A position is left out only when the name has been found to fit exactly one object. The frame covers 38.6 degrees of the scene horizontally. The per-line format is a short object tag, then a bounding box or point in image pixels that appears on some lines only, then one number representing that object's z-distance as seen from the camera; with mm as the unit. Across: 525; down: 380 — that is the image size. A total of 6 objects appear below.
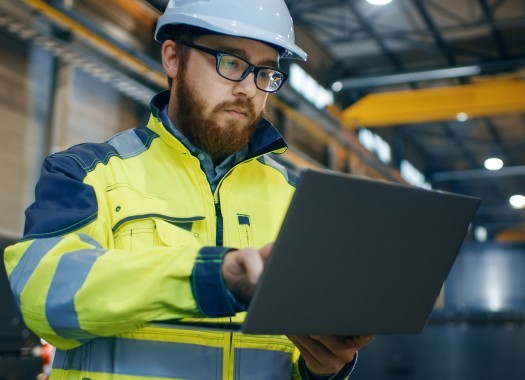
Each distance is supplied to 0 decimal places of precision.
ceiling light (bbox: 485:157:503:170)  16859
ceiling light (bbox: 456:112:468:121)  10719
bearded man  1191
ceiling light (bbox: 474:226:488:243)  22369
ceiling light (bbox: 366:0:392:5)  8093
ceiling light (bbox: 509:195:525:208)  19678
